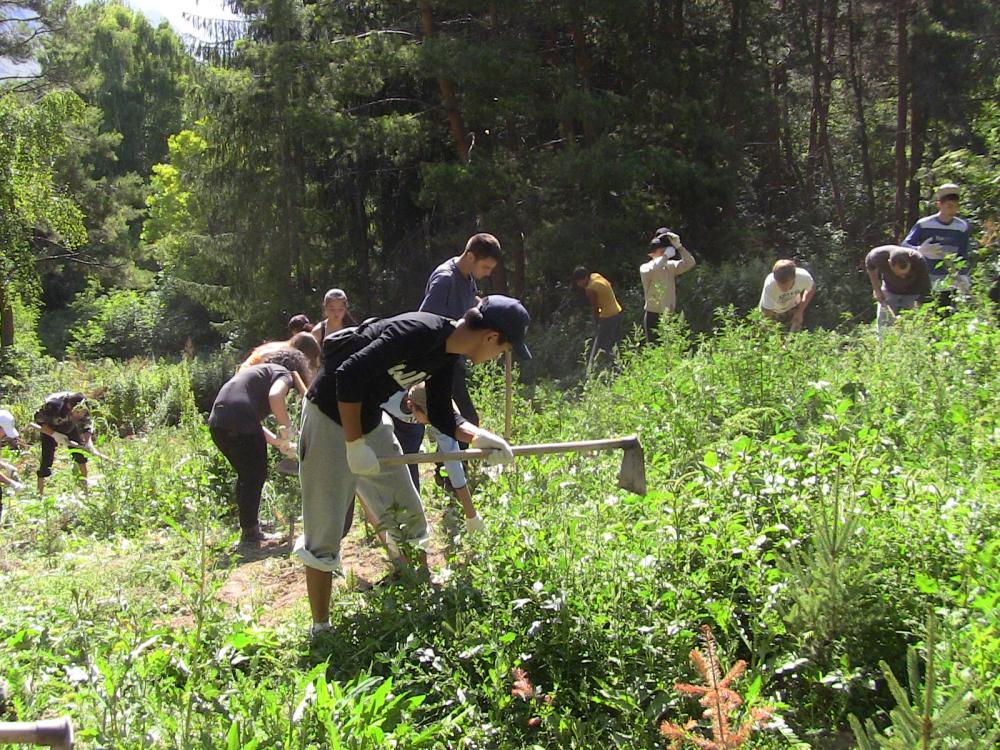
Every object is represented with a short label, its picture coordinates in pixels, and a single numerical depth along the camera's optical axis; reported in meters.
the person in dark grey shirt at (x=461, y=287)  5.39
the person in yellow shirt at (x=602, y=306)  9.10
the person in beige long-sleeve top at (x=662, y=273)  9.08
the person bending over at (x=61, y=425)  8.84
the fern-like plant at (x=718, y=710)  2.27
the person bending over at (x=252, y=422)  5.61
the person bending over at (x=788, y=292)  7.81
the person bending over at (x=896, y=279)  7.12
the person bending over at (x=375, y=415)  3.55
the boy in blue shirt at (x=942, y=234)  7.24
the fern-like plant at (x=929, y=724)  2.01
